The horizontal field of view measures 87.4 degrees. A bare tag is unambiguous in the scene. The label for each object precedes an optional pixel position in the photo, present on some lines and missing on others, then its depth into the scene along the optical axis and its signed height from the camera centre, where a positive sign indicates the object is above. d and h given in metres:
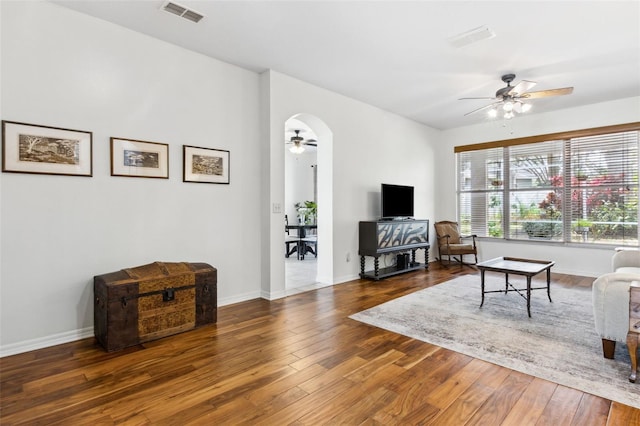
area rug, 2.27 -1.10
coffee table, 3.41 -0.62
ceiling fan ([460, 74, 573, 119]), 3.91 +1.41
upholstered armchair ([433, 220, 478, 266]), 6.22 -0.62
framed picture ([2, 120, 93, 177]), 2.61 +0.52
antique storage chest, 2.68 -0.77
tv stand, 5.14 -0.48
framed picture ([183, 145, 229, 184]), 3.60 +0.53
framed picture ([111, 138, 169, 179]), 3.12 +0.53
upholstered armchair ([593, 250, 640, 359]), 2.33 -0.69
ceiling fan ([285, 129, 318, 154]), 7.21 +1.55
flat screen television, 5.46 +0.18
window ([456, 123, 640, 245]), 5.25 +0.41
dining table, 7.50 -0.75
